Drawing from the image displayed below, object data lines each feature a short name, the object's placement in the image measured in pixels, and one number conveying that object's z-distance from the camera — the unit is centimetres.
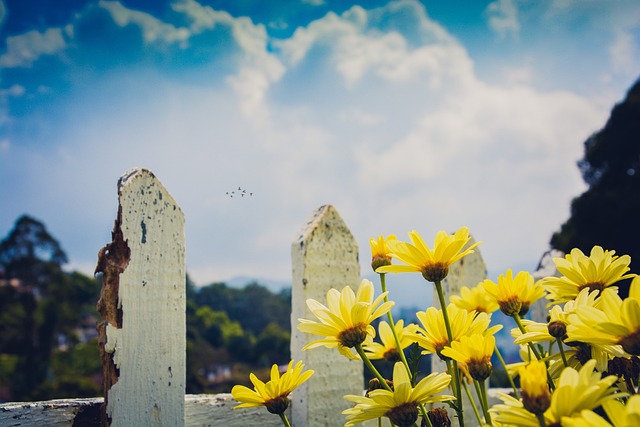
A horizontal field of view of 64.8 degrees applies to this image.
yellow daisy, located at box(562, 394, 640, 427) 49
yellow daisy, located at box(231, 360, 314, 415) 86
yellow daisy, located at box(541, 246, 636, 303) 89
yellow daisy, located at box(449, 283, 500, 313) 118
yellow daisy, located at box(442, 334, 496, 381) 79
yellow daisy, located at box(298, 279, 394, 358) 85
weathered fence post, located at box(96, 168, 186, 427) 146
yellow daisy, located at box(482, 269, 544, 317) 100
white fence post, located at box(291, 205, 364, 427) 174
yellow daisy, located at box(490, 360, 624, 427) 57
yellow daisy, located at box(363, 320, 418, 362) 108
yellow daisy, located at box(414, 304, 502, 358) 91
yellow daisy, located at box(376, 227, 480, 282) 86
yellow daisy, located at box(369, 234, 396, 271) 105
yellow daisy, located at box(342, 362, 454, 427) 76
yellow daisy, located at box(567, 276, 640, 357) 64
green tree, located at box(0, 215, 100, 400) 2160
